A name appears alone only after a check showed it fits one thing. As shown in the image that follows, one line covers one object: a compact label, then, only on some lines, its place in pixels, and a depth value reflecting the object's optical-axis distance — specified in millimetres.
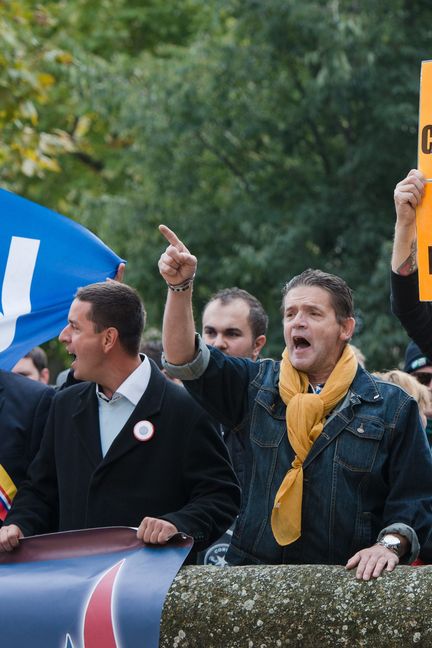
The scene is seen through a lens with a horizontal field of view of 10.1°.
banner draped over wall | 7229
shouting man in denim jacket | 7892
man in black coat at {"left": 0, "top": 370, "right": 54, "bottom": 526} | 9375
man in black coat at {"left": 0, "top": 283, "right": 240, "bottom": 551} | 8576
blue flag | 11219
